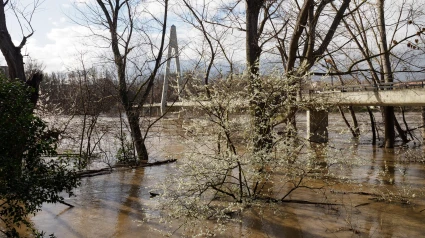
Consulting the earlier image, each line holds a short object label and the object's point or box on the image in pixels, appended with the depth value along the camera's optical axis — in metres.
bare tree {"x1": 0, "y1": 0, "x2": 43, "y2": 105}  10.84
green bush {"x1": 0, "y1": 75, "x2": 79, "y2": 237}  4.98
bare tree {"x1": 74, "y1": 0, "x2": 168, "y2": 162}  15.09
